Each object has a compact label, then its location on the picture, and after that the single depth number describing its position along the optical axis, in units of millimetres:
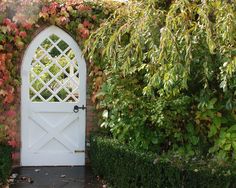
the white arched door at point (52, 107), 6812
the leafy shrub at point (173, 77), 4367
